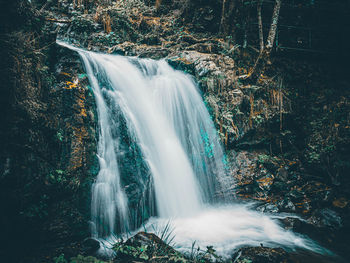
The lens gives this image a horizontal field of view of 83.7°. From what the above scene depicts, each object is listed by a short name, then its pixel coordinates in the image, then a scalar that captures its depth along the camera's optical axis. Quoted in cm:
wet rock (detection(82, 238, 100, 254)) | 347
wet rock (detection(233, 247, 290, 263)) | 321
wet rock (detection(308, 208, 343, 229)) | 486
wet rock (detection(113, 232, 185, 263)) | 295
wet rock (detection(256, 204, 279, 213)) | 565
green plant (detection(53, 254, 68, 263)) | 282
